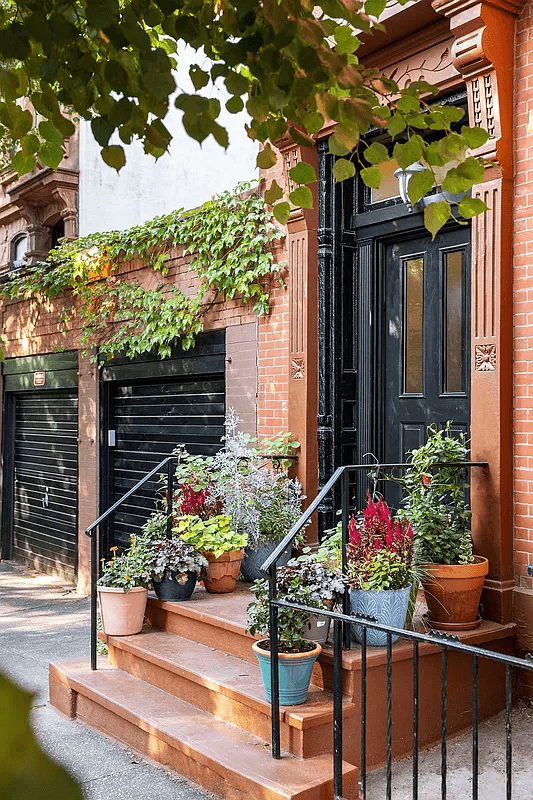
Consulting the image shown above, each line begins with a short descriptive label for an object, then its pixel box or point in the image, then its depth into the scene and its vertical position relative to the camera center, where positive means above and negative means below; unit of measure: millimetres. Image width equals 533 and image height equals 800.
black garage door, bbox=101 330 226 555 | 8312 -69
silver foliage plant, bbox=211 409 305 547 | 6406 -695
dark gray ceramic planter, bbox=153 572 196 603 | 6059 -1358
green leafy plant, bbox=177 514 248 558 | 6141 -983
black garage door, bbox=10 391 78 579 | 11156 -1038
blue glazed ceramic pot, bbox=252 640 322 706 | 4281 -1439
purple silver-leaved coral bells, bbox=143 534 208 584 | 5996 -1142
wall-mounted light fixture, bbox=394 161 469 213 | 5633 +1550
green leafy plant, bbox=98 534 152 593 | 6023 -1238
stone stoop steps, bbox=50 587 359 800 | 4102 -1841
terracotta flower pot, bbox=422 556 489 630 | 4844 -1130
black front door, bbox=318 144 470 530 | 5980 +640
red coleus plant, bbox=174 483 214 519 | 6695 -793
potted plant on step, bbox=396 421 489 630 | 4867 -816
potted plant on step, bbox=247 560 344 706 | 4309 -1233
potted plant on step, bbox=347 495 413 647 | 4578 -950
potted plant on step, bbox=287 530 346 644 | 4426 -971
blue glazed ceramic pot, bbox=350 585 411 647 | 4562 -1147
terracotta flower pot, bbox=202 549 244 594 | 6199 -1273
